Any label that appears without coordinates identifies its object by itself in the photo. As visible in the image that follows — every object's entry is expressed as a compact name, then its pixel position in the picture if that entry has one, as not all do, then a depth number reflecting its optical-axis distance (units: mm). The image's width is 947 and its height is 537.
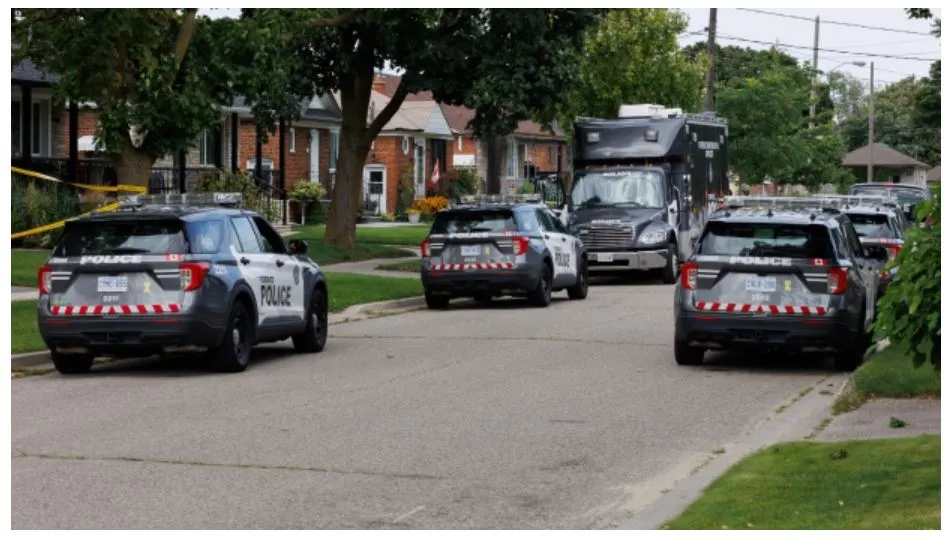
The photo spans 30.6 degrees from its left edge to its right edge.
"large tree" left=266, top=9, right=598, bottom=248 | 33625
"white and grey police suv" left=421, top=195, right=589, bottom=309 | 25906
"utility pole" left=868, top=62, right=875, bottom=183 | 84538
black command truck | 33062
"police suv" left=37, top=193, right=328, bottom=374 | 16375
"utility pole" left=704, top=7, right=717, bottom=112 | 50000
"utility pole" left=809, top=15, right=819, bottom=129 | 61600
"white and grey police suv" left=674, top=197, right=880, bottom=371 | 17297
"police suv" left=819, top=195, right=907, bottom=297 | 26578
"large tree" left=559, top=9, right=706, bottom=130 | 50906
